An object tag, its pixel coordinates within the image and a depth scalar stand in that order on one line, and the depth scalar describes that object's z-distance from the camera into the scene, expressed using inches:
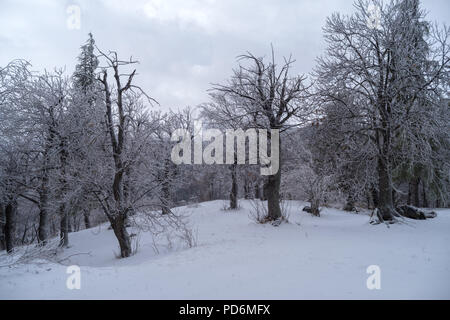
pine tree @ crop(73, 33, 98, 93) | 794.0
